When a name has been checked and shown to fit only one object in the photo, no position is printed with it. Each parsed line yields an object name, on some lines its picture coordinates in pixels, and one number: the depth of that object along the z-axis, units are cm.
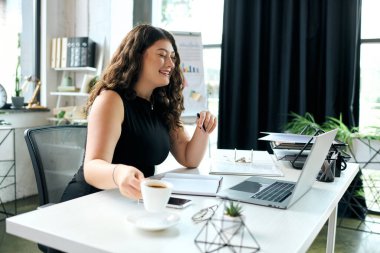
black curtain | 321
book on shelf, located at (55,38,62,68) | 362
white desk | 76
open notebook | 115
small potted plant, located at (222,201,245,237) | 79
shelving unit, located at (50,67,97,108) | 353
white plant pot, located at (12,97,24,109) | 337
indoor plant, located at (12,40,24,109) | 337
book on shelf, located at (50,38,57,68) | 365
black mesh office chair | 140
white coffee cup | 87
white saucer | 81
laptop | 104
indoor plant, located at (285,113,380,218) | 283
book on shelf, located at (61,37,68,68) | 359
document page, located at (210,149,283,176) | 146
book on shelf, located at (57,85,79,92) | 360
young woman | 133
